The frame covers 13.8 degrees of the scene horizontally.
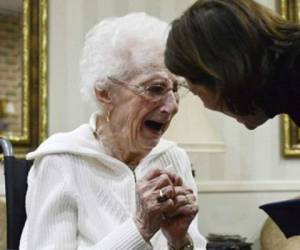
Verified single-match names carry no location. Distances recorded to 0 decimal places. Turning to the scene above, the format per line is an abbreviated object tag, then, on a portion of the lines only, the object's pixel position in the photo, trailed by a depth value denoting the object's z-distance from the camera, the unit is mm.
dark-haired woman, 1566
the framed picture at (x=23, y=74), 2631
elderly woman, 1877
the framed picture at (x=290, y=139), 2790
